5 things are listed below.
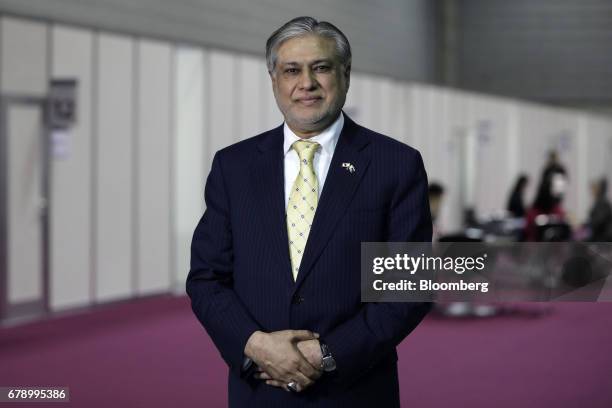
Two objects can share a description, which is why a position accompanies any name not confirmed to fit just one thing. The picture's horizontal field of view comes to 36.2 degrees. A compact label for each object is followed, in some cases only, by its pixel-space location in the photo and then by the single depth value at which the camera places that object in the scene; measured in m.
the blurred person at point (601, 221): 11.86
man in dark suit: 2.04
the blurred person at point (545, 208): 12.21
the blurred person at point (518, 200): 13.82
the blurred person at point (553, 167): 13.31
